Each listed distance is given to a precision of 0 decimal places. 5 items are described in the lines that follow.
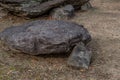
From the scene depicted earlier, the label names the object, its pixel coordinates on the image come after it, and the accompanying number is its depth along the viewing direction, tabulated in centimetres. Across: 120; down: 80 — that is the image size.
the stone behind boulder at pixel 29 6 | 658
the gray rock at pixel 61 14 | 685
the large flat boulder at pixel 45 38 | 427
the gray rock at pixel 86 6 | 776
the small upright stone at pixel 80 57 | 411
